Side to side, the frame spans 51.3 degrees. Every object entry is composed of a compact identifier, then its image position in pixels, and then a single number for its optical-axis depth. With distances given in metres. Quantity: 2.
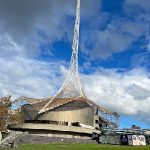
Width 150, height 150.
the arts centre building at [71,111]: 52.42
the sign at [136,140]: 38.40
